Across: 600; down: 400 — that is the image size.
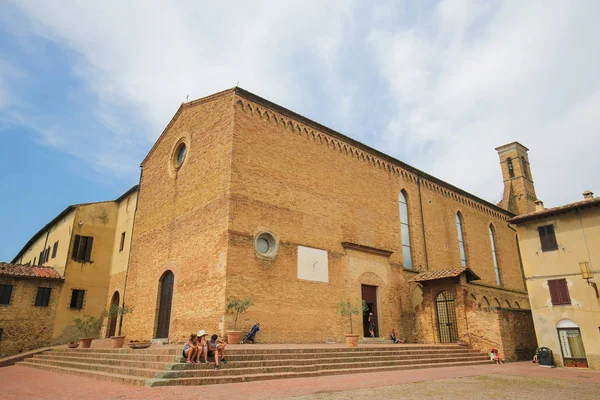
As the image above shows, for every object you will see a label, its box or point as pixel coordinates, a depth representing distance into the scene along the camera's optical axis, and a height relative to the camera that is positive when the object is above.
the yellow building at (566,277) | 14.48 +2.04
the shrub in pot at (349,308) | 15.97 +1.00
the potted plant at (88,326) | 16.17 +0.45
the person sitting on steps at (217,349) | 9.26 -0.31
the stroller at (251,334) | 13.55 +0.03
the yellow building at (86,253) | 21.17 +4.50
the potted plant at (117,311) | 18.88 +1.12
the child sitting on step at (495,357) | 15.36 -0.85
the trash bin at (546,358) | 14.57 -0.85
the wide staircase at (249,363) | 8.80 -0.74
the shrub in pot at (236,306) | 13.57 +0.94
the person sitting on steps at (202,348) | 9.34 -0.28
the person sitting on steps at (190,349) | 9.16 -0.30
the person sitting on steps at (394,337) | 17.97 -0.12
